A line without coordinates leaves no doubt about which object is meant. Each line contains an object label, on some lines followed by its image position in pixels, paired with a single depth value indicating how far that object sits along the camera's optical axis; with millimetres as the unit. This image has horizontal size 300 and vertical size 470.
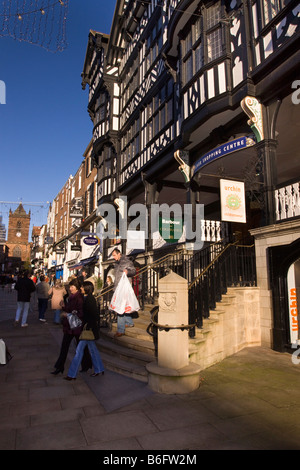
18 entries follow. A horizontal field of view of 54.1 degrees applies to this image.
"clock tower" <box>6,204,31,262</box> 104312
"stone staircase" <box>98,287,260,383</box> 5309
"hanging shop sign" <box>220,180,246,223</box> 7211
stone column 4355
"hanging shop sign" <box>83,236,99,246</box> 20250
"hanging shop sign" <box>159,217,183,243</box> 10586
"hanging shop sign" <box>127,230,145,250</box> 15258
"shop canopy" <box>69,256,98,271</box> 22703
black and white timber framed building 6590
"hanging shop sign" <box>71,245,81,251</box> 24838
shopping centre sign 7922
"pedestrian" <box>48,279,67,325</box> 10391
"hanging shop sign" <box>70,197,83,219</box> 26381
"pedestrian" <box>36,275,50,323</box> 11227
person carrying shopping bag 6680
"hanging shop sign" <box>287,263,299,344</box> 6125
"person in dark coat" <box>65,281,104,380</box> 5055
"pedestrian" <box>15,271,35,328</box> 9594
